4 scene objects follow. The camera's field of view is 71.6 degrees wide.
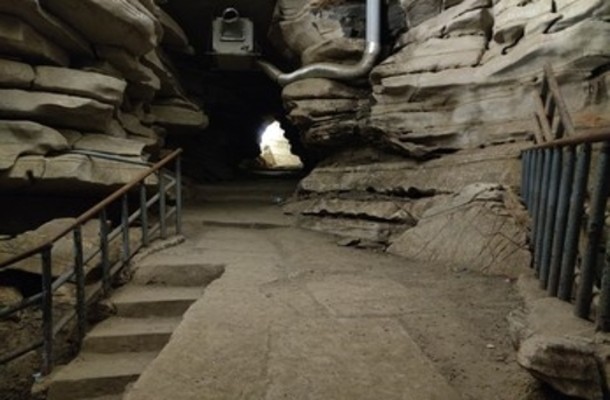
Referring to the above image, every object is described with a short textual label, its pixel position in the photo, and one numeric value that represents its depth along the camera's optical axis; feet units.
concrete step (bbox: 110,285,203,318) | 12.31
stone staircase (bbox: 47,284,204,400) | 9.93
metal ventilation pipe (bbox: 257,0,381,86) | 24.09
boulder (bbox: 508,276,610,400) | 5.60
